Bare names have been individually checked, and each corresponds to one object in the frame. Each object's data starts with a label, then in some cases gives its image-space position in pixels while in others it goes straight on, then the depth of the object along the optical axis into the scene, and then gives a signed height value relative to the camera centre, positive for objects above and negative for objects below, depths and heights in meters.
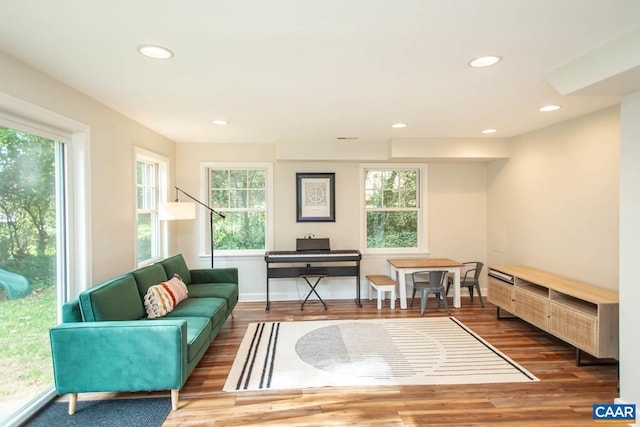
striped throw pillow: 2.91 -0.82
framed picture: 5.04 +0.24
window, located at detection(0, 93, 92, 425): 2.13 -0.15
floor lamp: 3.83 +0.01
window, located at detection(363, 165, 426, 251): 5.25 +0.01
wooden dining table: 4.56 -0.84
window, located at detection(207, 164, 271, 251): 5.05 +0.09
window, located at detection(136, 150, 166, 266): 3.90 +0.11
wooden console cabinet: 2.65 -0.94
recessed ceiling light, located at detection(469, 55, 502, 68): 2.06 +0.98
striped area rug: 2.69 -1.40
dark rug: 2.18 -1.42
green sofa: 2.21 -0.97
